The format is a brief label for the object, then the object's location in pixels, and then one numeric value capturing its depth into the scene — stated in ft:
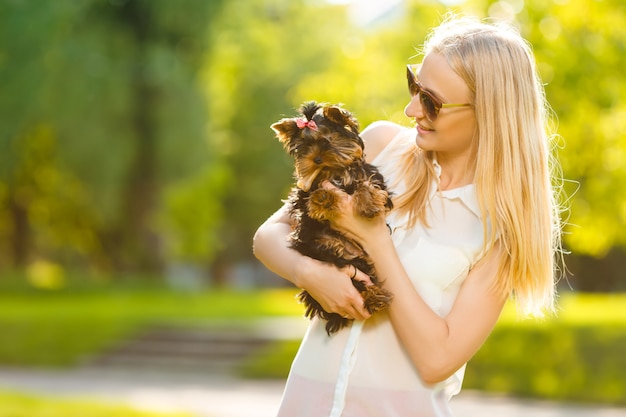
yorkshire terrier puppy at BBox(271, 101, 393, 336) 8.75
